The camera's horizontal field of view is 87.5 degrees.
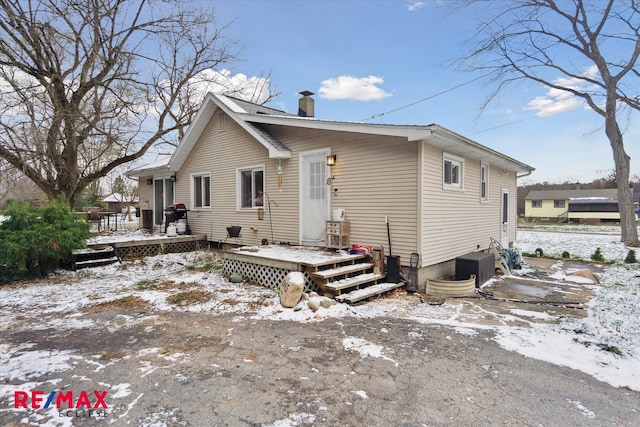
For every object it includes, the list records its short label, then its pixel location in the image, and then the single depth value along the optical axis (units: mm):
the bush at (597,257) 10569
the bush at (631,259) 10019
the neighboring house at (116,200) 34875
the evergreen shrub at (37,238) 6230
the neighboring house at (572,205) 35188
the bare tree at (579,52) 14500
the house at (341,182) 6500
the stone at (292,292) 5070
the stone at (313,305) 4926
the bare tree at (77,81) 9273
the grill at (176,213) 11227
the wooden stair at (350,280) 5457
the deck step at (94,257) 7766
